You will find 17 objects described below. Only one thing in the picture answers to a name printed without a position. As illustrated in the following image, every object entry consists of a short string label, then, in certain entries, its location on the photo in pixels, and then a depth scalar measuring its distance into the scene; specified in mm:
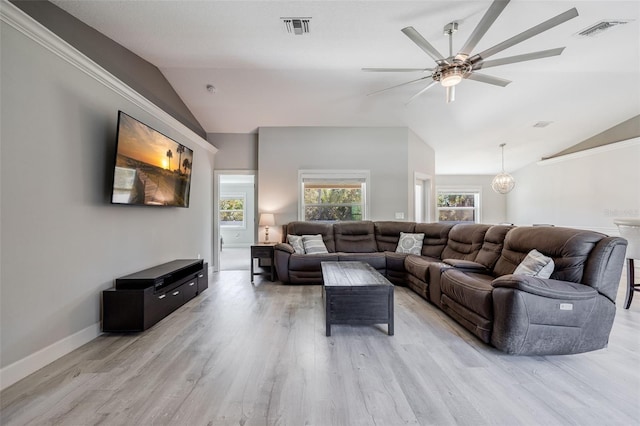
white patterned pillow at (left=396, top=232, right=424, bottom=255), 4832
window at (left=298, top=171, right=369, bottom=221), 5680
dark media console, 2609
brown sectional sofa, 2129
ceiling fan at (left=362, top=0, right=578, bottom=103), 1995
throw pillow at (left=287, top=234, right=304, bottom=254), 4836
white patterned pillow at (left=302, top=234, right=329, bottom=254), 4855
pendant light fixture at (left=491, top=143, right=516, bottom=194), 6449
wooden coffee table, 2627
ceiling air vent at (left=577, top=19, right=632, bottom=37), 2887
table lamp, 5230
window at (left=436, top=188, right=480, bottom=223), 9133
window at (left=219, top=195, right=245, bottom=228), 10172
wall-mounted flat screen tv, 2725
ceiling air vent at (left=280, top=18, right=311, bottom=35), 2742
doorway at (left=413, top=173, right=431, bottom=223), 6363
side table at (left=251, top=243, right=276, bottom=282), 4711
